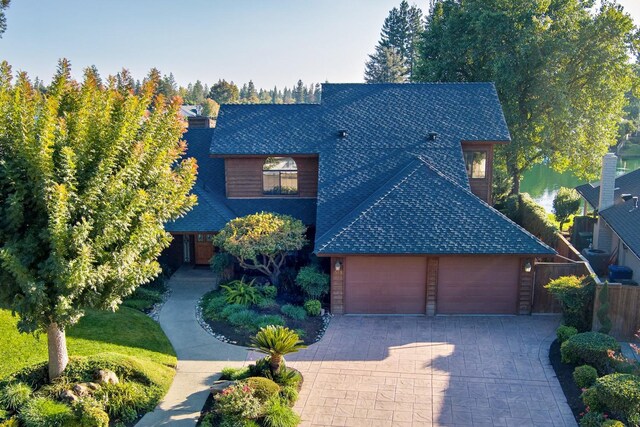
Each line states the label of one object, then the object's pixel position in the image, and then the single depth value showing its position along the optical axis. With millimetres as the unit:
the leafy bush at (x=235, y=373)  11742
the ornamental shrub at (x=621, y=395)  9584
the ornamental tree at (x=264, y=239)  16188
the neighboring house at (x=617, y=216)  16688
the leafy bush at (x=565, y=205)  25266
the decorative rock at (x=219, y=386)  11380
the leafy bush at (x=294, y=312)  15444
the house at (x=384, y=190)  15750
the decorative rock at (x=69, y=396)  10112
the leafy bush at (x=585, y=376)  11203
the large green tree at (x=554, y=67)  26062
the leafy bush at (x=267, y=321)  14805
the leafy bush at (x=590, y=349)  11922
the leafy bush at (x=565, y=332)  13523
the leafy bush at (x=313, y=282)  16250
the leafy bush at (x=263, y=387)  10562
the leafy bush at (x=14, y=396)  9992
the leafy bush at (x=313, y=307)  15797
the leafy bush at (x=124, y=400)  10477
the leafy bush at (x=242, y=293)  16234
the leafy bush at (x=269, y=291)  16703
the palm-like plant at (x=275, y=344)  11445
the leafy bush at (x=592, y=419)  9828
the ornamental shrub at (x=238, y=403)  10047
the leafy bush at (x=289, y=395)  11094
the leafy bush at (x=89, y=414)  9742
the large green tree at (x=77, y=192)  8742
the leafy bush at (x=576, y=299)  14039
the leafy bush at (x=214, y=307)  15690
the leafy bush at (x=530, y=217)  20683
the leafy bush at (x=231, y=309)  15459
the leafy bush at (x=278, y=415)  10125
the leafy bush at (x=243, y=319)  14945
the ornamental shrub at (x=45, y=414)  9545
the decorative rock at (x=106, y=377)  10828
